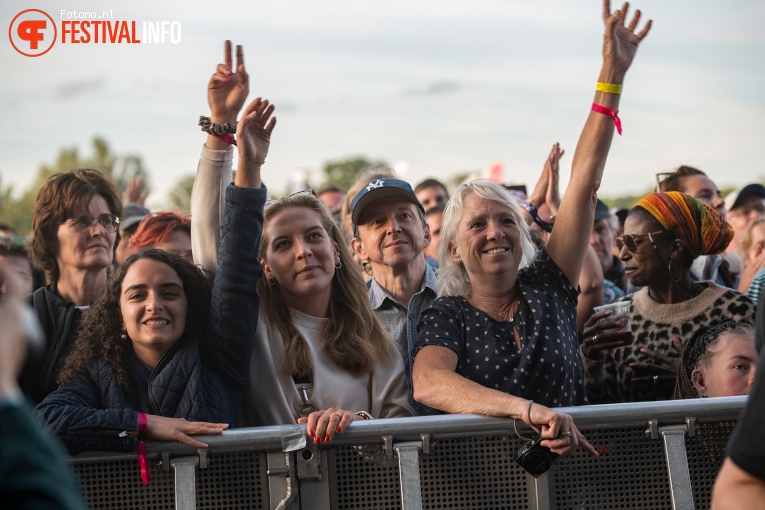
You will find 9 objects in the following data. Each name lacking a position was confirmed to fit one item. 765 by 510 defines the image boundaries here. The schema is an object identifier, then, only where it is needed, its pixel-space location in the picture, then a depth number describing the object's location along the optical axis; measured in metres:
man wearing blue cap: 4.75
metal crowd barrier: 3.10
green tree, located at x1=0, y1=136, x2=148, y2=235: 83.69
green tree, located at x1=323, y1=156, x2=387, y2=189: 79.88
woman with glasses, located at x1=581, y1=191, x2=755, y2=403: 4.24
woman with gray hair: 3.54
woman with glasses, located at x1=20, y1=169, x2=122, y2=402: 4.51
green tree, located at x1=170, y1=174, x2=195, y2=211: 84.57
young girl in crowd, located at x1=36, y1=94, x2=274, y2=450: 3.45
